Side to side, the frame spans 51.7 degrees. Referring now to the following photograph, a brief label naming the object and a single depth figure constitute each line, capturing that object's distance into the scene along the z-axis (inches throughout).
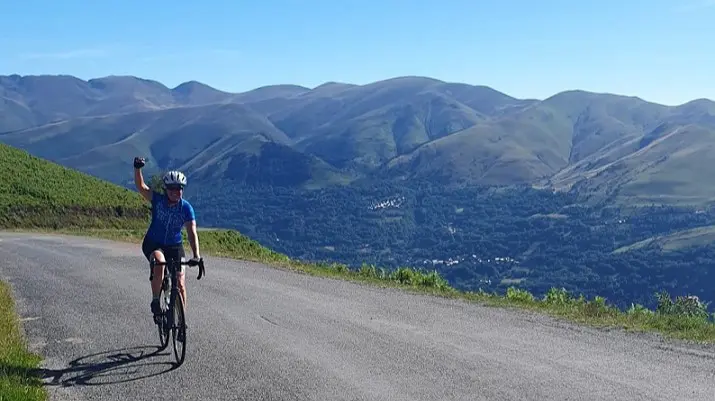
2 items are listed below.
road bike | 396.5
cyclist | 400.2
